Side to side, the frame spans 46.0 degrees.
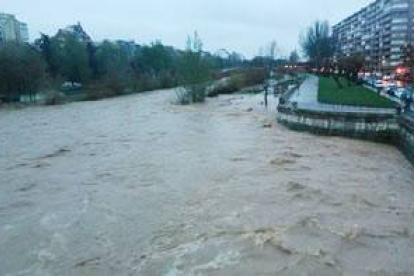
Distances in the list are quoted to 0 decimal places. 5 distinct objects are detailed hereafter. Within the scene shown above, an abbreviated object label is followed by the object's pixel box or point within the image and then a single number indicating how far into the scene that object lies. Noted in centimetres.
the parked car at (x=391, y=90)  3303
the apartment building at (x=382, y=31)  8606
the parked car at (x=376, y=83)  4484
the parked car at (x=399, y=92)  2973
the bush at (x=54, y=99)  4399
